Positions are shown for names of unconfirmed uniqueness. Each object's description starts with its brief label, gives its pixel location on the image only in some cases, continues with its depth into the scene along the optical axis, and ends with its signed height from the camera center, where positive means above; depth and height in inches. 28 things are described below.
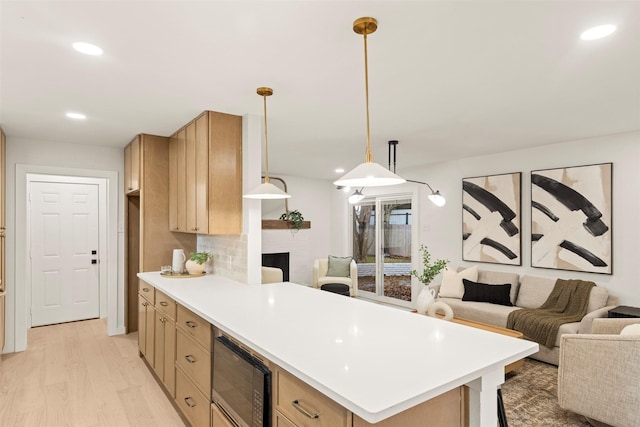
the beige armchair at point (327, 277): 257.4 -45.2
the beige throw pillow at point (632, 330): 100.9 -32.6
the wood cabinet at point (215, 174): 120.9 +13.8
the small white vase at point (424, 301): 141.7 -33.7
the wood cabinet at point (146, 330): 131.0 -43.3
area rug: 107.4 -61.0
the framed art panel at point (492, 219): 189.6 -2.8
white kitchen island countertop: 47.9 -23.0
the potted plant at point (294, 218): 275.6 -2.9
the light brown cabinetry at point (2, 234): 142.7 -7.6
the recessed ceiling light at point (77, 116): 123.6 +33.9
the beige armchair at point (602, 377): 94.9 -44.9
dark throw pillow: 179.8 -39.7
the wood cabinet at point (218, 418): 76.7 -44.1
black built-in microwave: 63.7 -33.0
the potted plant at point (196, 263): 144.1 -19.1
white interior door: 196.5 -20.6
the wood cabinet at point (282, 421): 58.4 -33.7
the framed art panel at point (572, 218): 158.6 -2.2
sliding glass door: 252.2 -24.4
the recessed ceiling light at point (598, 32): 69.3 +35.0
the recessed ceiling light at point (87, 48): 75.0 +34.9
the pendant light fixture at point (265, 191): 101.7 +6.6
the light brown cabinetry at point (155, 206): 153.8 +3.6
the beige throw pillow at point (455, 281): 196.1 -36.8
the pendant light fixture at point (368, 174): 67.3 +8.0
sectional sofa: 144.5 -41.1
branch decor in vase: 141.9 -31.7
